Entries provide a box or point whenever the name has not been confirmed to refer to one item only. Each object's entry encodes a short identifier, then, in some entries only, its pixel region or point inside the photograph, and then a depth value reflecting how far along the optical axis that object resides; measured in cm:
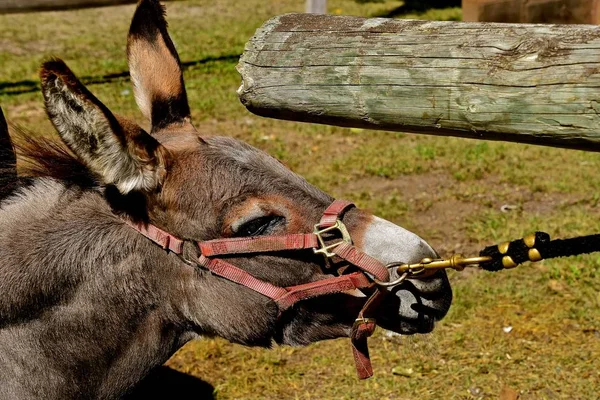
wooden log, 233
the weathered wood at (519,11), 809
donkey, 273
